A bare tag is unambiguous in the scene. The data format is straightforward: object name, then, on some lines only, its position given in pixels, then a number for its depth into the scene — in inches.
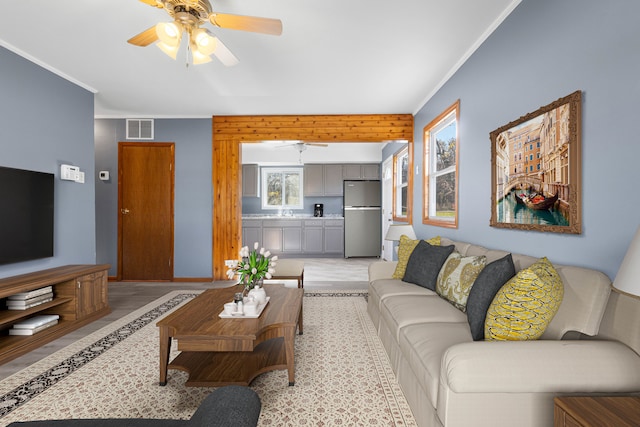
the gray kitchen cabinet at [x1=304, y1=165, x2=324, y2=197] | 300.2
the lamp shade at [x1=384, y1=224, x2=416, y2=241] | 153.6
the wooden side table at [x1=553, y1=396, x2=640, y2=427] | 37.1
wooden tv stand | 95.6
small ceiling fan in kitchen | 222.7
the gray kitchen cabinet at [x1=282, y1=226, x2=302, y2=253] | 293.7
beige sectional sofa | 46.8
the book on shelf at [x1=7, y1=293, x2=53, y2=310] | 101.3
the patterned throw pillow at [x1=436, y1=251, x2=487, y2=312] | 83.1
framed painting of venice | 67.6
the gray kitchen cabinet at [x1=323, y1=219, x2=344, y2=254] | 292.0
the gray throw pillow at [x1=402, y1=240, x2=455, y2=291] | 104.3
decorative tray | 81.0
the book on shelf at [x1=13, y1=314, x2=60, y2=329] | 103.2
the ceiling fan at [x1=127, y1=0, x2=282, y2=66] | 75.9
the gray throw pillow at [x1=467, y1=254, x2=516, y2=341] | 64.4
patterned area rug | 67.2
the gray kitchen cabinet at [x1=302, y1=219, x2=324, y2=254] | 292.7
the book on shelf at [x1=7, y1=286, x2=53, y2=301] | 101.8
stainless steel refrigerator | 289.4
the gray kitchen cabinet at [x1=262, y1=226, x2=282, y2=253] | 294.2
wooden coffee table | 69.3
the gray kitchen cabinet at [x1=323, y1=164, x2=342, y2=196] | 299.6
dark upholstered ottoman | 30.1
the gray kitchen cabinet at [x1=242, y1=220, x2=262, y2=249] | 294.7
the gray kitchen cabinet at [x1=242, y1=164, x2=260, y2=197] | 305.0
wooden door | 191.6
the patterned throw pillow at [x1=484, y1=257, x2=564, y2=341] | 55.6
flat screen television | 104.7
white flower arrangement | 91.3
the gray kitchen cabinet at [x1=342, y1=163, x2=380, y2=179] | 296.5
